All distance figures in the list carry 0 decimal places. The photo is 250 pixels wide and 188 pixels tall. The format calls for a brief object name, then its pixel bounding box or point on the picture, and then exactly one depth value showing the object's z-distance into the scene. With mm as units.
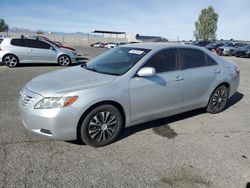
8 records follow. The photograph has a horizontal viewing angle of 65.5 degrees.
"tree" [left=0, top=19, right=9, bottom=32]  75570
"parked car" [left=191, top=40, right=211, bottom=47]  24521
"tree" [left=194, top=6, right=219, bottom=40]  56817
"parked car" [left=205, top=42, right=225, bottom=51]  21352
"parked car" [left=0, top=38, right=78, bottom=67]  9531
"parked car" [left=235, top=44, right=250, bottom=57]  18558
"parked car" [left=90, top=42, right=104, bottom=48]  40043
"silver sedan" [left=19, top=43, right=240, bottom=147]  2738
